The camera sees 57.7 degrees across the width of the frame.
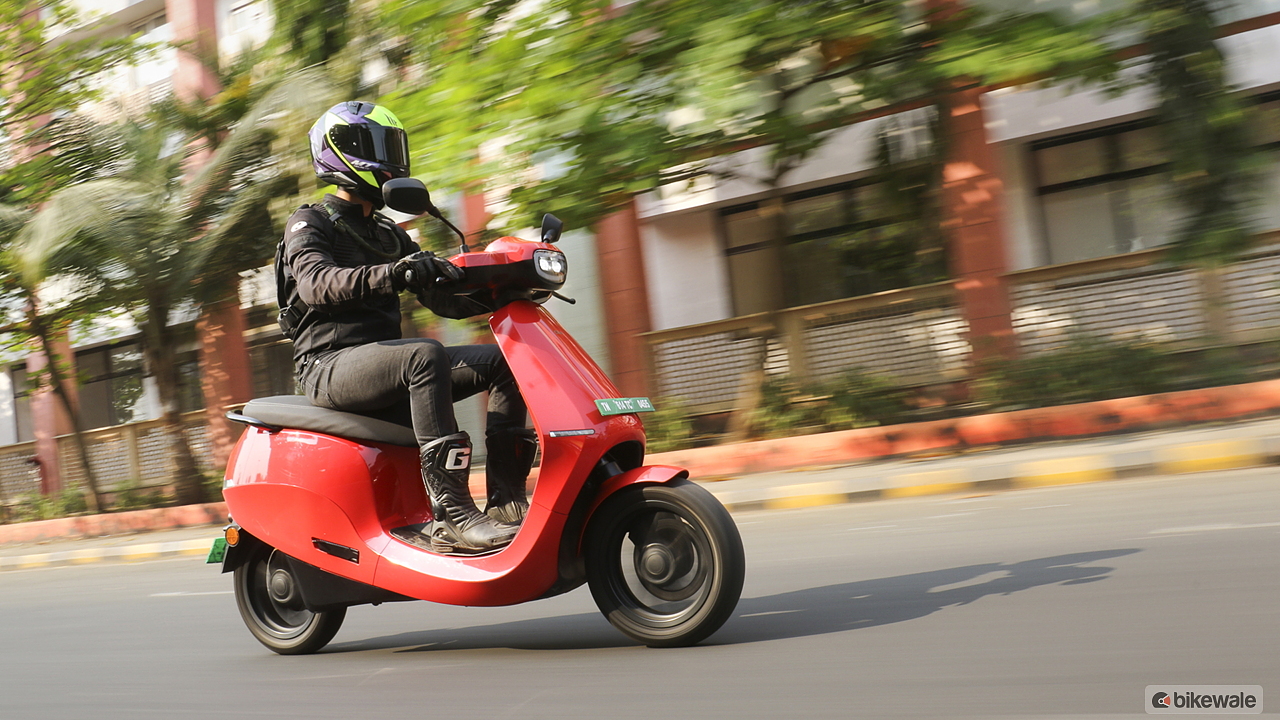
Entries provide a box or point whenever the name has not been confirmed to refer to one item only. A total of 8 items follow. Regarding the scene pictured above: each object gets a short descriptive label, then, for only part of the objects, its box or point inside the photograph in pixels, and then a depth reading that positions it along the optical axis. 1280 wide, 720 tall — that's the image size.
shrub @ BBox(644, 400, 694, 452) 13.51
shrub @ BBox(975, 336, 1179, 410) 11.05
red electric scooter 3.73
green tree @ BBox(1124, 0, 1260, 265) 10.15
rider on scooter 3.99
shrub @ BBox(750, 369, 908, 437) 12.34
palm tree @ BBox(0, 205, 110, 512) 17.88
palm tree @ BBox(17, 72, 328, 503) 15.48
